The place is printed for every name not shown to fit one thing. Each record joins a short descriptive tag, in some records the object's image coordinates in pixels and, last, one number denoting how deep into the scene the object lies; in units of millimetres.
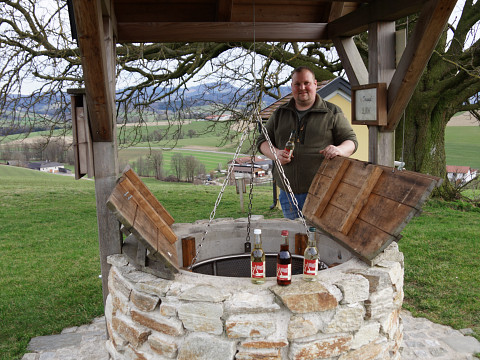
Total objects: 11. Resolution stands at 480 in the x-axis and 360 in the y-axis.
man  3768
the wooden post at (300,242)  3635
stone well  2309
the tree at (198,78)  8078
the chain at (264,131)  3013
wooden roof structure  2746
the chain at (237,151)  3062
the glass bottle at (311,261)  2570
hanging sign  3336
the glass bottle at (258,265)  2545
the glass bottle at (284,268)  2465
